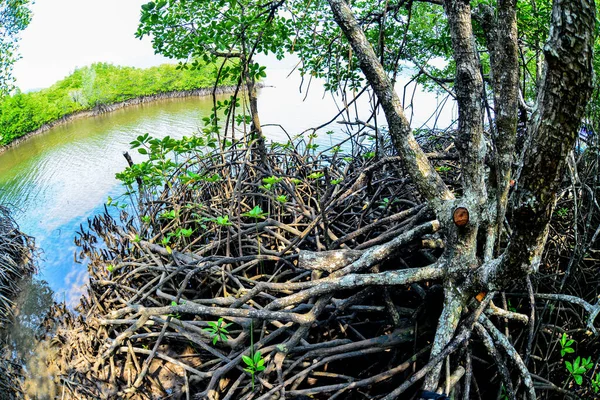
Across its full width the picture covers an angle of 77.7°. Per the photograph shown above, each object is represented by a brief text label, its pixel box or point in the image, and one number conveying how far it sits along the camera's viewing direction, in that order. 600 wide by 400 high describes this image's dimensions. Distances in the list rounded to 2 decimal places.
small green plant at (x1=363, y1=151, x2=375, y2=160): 5.06
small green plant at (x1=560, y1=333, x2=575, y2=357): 2.22
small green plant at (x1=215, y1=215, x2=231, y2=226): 3.36
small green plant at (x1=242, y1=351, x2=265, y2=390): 2.34
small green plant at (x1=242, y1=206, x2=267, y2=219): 3.08
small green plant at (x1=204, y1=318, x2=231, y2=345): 2.66
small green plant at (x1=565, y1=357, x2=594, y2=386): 2.18
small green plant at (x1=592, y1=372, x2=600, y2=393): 2.12
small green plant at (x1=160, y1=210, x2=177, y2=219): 4.28
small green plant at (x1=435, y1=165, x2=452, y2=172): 3.90
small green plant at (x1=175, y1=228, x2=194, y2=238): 3.55
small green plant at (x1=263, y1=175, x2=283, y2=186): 3.41
